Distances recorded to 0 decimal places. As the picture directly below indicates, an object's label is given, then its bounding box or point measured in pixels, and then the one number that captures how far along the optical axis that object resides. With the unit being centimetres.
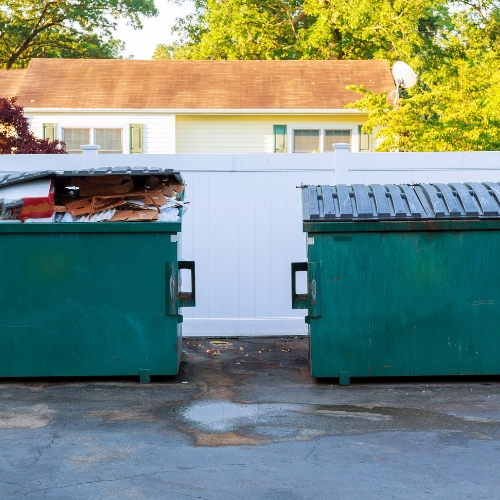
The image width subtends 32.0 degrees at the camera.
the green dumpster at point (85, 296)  727
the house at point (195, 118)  2102
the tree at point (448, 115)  1773
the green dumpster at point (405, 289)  720
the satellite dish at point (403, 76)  1894
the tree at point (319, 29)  2730
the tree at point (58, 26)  3241
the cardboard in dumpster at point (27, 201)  727
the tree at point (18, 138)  1498
